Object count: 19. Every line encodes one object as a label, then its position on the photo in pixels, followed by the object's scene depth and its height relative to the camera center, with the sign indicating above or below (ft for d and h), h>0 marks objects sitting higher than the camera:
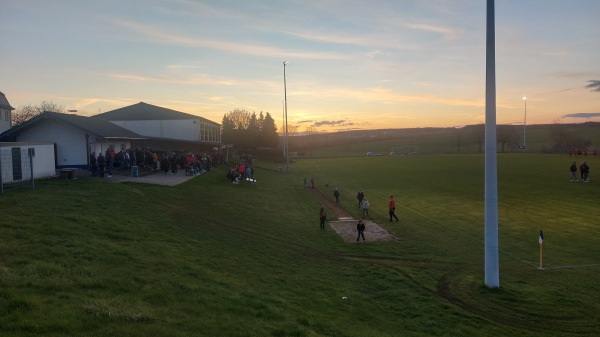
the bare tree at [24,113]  302.58 +31.86
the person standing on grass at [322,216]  79.56 -12.43
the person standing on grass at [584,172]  139.64 -9.78
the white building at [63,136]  94.07 +4.24
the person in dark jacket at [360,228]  70.18 -13.12
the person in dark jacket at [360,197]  103.10 -11.82
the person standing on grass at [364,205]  95.83 -12.77
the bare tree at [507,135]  416.38 +8.74
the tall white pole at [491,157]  46.55 -1.39
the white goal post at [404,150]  402.23 -3.71
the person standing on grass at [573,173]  141.47 -10.25
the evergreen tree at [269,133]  384.12 +15.14
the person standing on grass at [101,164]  88.22 -2.02
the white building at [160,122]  170.30 +12.21
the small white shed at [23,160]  68.23 -0.75
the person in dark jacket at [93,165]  88.63 -2.22
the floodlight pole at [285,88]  196.13 +27.78
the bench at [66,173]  81.41 -3.51
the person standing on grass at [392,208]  89.78 -12.73
